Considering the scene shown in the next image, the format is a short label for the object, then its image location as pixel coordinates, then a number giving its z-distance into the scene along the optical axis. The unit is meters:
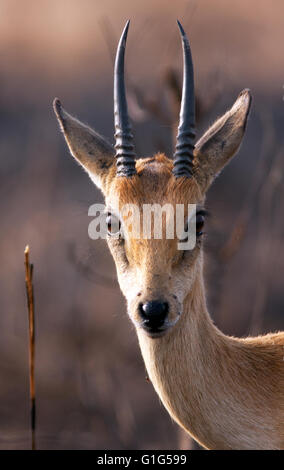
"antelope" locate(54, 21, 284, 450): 11.04
